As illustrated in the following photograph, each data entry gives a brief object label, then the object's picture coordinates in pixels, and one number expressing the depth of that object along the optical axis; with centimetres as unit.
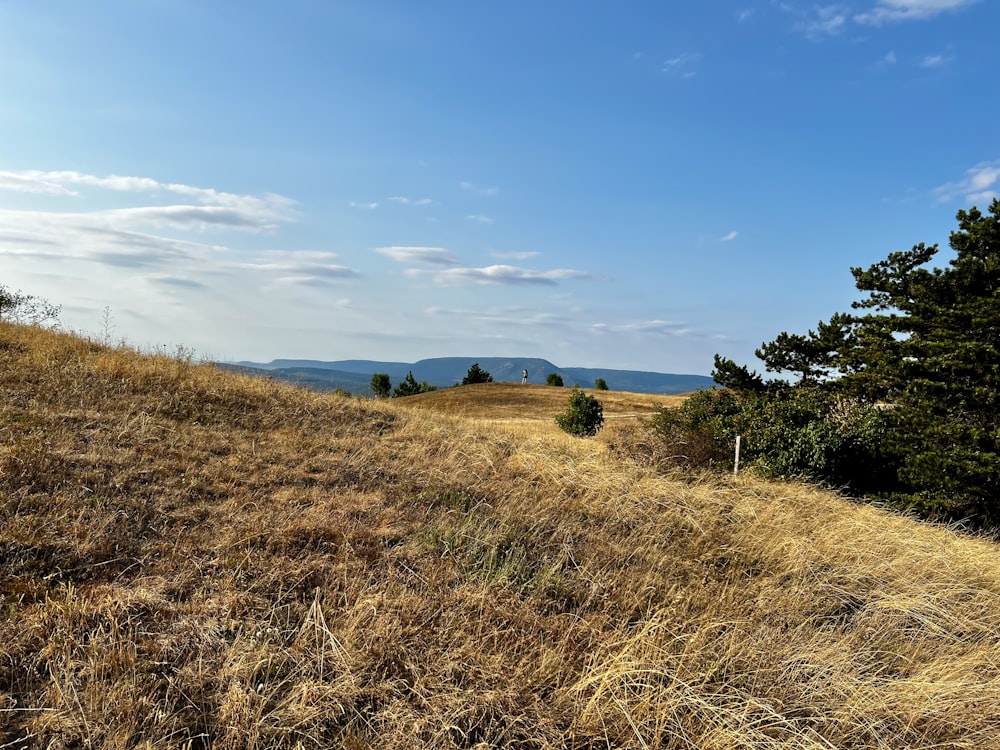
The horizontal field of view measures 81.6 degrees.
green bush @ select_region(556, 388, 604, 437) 2212
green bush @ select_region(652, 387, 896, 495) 1102
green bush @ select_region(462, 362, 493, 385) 5922
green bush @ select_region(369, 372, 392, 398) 4688
